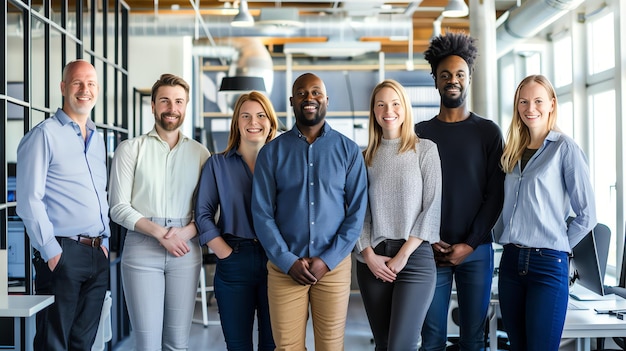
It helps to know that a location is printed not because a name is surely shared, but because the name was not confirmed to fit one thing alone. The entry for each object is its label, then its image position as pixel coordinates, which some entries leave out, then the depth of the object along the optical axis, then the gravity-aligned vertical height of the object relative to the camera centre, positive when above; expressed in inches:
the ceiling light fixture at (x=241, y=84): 274.7 +38.2
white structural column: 240.5 +43.3
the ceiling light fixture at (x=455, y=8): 268.7 +66.1
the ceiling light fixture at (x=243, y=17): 287.4 +68.0
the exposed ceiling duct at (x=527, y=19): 234.3 +60.8
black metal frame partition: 131.8 +33.4
